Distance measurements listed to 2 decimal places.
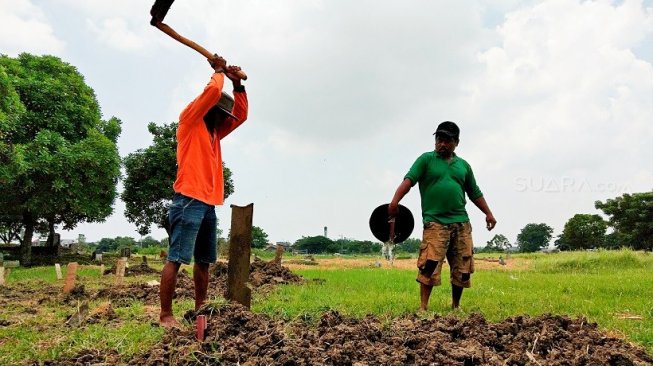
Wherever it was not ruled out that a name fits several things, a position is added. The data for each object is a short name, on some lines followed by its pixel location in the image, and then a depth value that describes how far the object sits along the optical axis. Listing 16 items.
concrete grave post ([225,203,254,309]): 4.75
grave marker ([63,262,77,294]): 8.18
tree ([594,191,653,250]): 50.16
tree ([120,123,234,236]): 30.41
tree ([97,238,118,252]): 85.38
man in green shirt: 5.66
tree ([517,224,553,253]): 93.43
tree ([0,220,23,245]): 27.48
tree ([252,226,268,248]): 67.26
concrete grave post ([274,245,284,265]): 14.48
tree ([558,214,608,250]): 60.88
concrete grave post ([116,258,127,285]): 10.55
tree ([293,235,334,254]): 82.85
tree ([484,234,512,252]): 73.19
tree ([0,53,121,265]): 20.58
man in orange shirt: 4.50
